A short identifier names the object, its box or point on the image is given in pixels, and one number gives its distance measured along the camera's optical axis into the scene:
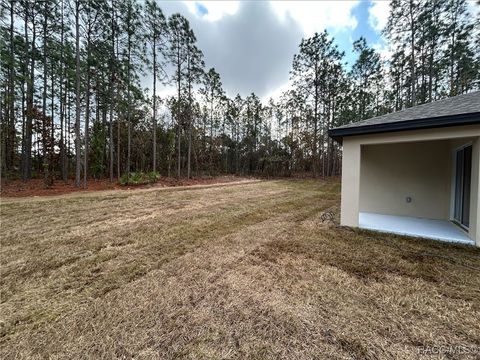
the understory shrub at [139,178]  11.18
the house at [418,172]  3.41
